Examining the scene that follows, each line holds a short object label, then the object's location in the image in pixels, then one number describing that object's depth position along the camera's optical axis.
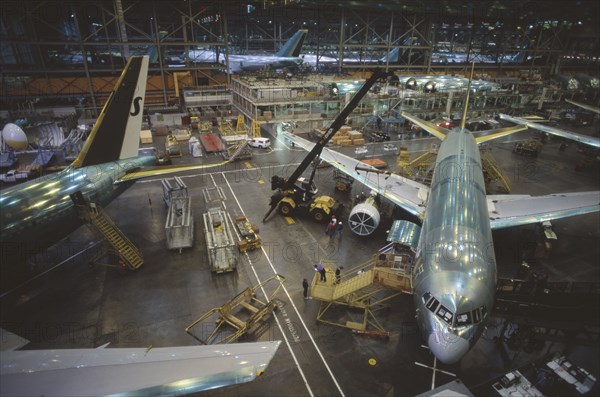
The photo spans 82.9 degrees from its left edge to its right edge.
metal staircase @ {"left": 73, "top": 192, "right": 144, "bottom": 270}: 24.19
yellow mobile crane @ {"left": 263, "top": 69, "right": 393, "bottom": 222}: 31.33
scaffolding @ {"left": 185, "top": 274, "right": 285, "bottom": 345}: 19.51
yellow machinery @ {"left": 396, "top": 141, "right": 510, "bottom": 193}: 38.44
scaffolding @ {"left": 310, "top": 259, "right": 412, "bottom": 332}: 19.41
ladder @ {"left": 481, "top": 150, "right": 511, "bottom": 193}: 38.62
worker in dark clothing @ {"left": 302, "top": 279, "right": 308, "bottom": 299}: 22.20
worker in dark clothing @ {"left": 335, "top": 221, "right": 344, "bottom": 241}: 30.30
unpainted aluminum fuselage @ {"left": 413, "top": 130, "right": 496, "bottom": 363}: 13.92
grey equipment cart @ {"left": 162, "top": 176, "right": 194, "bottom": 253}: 27.23
